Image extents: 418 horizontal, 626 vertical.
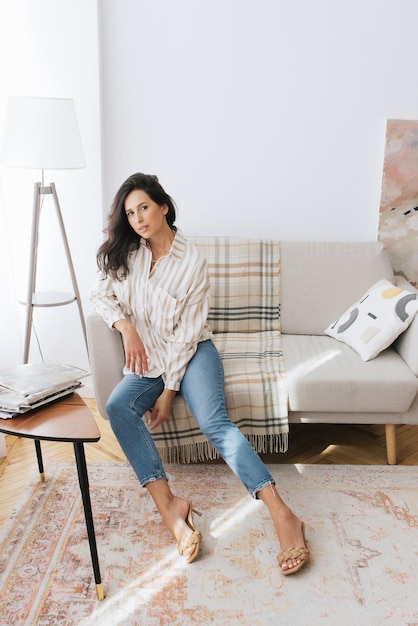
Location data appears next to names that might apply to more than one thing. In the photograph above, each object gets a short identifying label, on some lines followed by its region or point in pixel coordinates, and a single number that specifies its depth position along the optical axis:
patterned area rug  1.58
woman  1.88
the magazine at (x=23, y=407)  1.66
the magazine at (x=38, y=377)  1.73
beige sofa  2.15
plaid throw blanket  2.14
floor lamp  2.33
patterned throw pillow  2.29
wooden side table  1.57
